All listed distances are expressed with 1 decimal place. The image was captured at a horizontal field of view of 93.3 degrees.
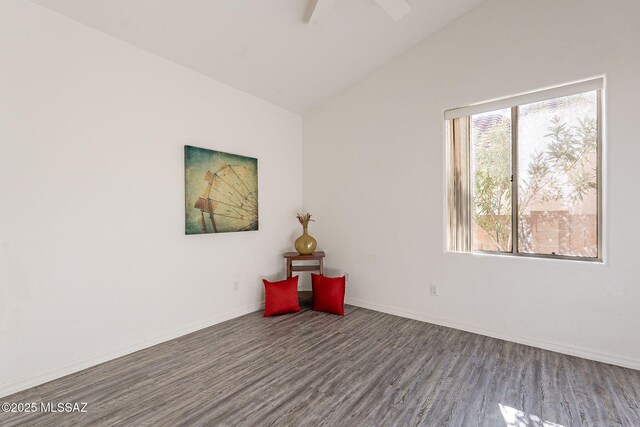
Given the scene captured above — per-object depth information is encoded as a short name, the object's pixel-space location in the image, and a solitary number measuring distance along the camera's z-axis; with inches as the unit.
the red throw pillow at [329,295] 146.5
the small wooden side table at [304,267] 157.0
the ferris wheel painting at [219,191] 124.6
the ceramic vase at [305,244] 158.9
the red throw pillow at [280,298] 143.3
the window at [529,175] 106.5
